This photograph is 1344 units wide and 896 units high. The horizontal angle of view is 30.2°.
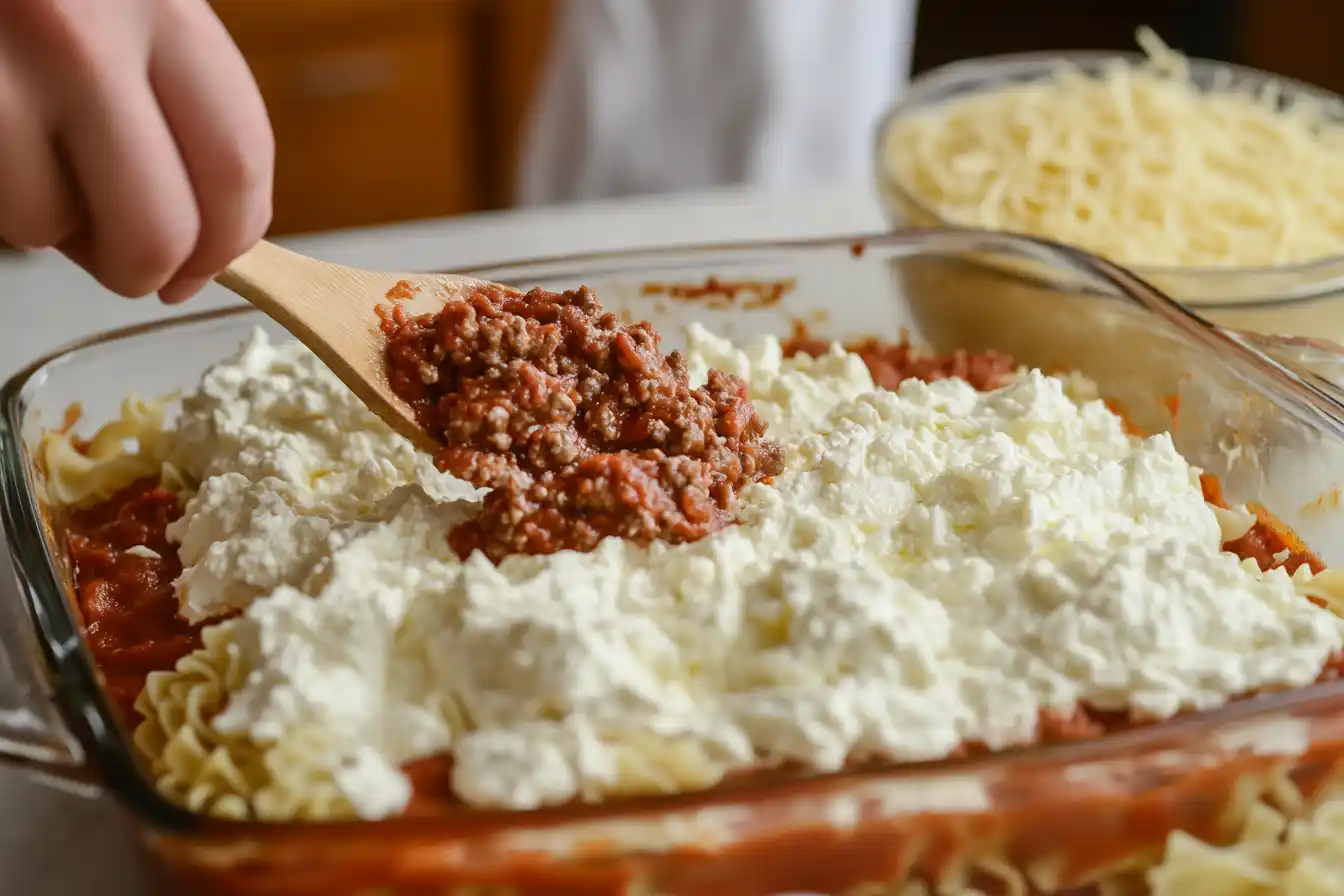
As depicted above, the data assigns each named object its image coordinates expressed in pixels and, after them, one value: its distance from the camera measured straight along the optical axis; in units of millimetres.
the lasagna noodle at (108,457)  723
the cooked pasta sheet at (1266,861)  591
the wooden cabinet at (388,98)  1380
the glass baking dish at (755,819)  562
